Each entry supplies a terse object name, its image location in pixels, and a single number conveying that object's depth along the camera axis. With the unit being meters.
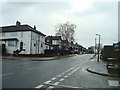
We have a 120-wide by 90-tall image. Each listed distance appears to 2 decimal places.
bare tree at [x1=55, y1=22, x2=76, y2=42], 54.31
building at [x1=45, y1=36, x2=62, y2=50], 74.31
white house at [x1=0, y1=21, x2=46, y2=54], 41.12
